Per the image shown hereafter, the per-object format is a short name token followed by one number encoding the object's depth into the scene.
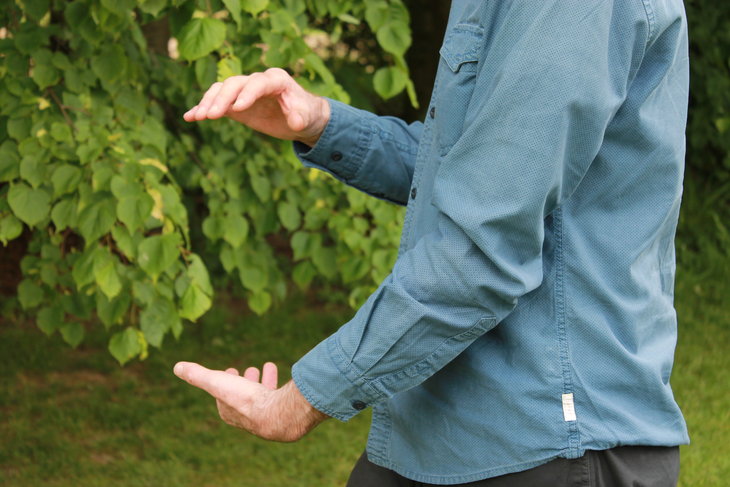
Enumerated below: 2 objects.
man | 1.90
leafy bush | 3.12
